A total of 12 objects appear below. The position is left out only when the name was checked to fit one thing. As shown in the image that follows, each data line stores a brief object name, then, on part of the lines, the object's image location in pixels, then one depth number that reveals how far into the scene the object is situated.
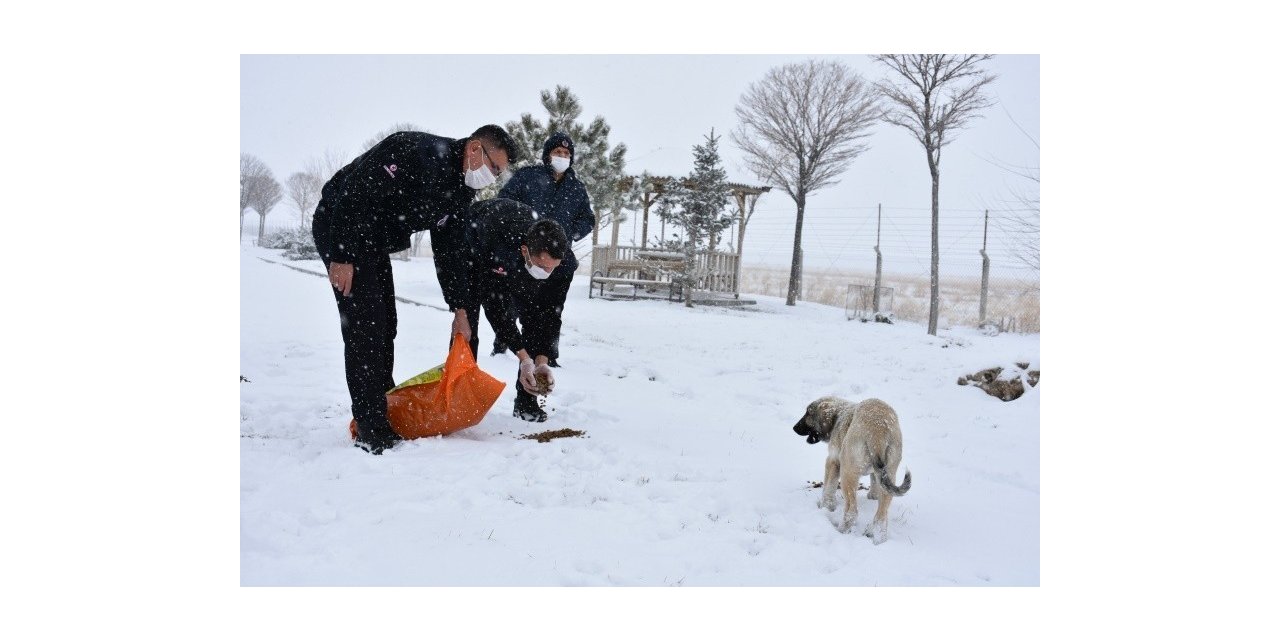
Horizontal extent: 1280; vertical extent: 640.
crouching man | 2.78
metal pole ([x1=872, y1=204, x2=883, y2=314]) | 11.70
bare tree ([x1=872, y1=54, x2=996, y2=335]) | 8.62
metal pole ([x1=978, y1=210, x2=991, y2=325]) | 10.14
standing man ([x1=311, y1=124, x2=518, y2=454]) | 2.51
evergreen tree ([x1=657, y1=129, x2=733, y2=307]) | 12.64
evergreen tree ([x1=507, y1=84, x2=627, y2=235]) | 9.61
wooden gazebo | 12.55
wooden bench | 11.77
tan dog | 2.21
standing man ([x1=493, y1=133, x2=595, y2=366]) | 3.67
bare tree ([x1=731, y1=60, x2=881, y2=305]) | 12.79
